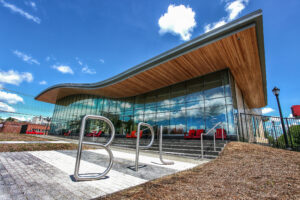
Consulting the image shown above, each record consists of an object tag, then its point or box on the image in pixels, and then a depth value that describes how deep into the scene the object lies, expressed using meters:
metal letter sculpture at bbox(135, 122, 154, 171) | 4.07
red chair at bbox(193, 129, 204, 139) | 10.06
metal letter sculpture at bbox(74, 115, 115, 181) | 2.80
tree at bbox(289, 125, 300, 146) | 7.44
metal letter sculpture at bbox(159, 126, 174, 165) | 5.06
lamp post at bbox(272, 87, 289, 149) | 7.64
